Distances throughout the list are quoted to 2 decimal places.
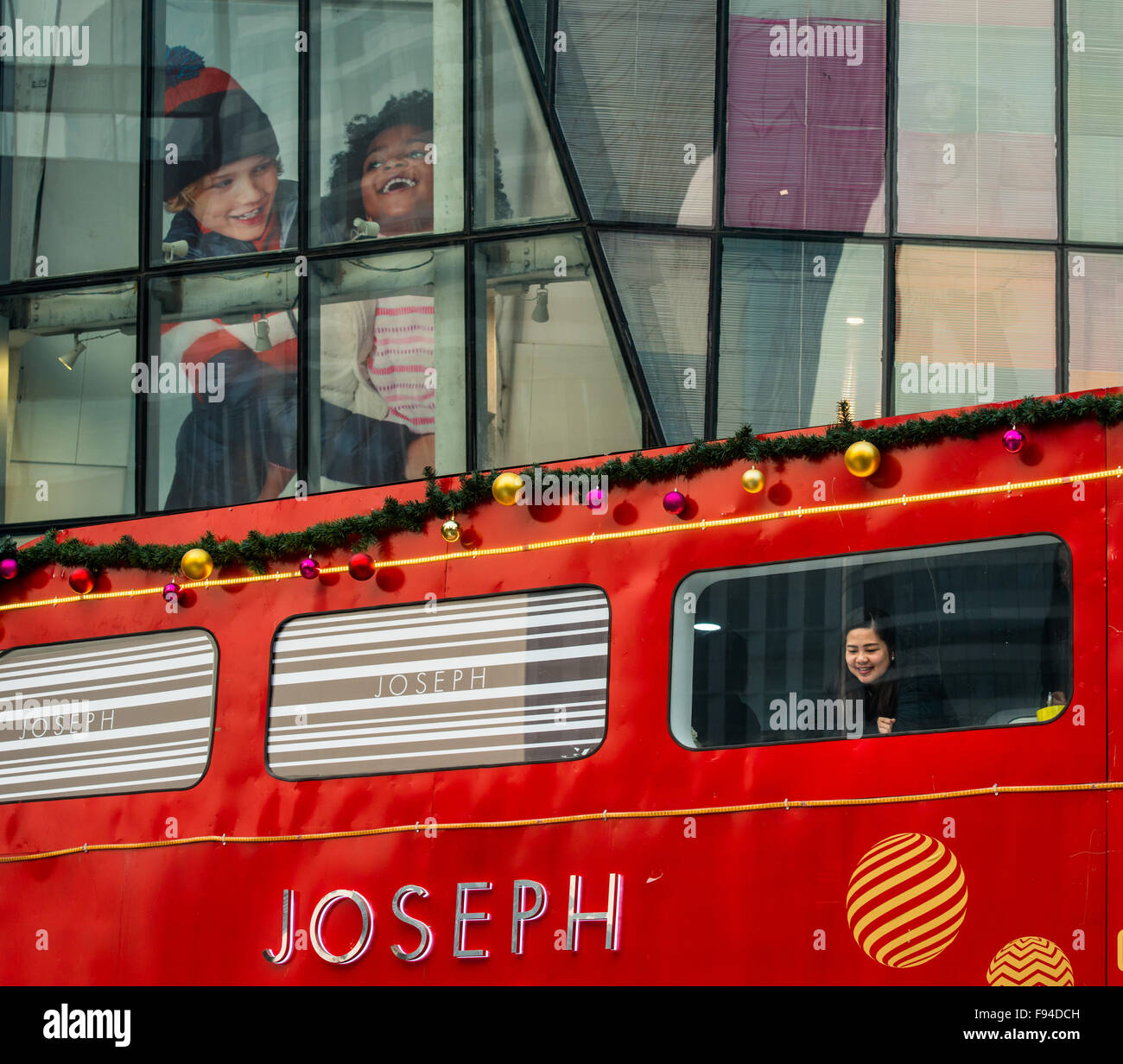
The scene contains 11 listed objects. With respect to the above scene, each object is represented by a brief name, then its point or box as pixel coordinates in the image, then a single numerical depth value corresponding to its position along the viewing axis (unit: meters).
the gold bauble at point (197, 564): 19.50
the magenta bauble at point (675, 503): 17.11
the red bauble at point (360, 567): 18.56
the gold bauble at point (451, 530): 18.20
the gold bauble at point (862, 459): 16.09
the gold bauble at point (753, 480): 16.73
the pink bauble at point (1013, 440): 15.66
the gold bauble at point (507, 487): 17.95
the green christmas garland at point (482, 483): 15.80
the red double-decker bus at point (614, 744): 15.15
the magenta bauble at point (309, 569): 18.95
